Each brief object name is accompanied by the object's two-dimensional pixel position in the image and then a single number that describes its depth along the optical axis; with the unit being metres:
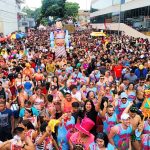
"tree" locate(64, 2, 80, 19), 55.46
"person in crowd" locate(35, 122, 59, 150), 3.26
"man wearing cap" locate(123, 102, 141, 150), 3.56
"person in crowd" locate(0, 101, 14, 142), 3.90
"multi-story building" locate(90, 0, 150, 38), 20.95
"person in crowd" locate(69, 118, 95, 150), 3.02
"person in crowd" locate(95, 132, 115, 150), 2.96
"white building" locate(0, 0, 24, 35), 30.15
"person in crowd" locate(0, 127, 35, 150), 3.05
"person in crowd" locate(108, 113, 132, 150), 3.37
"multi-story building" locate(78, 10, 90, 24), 93.35
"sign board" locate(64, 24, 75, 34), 27.19
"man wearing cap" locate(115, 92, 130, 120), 4.31
